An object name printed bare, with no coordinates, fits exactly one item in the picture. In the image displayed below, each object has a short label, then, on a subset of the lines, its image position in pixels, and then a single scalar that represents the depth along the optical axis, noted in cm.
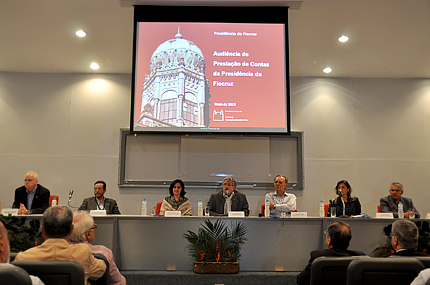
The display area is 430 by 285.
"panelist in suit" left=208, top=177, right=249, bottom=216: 533
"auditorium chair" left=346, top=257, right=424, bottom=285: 186
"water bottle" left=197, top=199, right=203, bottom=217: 485
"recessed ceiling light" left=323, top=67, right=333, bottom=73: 686
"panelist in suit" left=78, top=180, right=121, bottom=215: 549
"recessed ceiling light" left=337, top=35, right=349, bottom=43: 570
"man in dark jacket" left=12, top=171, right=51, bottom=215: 540
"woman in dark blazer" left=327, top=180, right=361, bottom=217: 529
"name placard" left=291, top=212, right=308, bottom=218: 437
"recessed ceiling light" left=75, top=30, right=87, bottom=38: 565
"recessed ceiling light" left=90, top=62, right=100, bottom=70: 676
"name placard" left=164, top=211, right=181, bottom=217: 441
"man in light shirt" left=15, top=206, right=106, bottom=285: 205
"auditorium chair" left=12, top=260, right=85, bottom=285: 174
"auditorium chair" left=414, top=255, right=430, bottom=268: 200
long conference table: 423
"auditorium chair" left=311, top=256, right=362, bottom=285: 212
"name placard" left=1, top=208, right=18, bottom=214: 437
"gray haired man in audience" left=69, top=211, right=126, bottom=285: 257
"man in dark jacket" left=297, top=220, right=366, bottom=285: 259
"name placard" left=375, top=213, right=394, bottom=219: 449
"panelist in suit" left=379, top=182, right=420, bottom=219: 549
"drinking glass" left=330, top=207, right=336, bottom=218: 471
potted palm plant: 401
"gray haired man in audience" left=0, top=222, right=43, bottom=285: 167
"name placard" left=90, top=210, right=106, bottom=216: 444
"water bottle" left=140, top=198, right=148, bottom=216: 488
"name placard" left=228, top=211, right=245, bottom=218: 436
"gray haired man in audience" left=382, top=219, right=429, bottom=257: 243
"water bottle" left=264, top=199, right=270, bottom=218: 457
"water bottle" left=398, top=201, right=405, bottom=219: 470
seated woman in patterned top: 521
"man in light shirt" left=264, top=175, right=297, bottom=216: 540
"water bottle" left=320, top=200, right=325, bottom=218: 472
